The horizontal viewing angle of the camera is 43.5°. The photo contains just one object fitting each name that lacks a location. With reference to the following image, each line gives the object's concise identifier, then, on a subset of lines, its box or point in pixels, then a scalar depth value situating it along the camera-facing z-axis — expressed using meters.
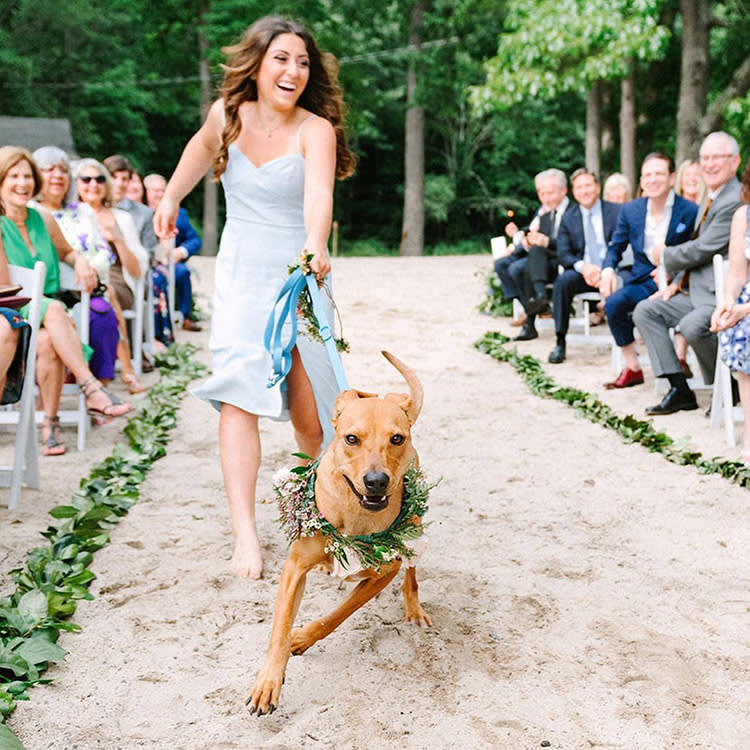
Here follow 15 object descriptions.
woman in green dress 5.55
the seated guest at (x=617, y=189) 10.46
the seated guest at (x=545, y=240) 9.68
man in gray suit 6.25
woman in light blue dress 3.52
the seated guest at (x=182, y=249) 10.52
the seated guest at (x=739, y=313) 5.25
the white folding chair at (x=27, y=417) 4.52
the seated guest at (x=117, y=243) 7.43
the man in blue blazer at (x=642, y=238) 7.34
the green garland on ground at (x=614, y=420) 5.09
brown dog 2.57
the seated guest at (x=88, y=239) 6.61
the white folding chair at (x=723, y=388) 5.69
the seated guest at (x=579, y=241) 8.83
